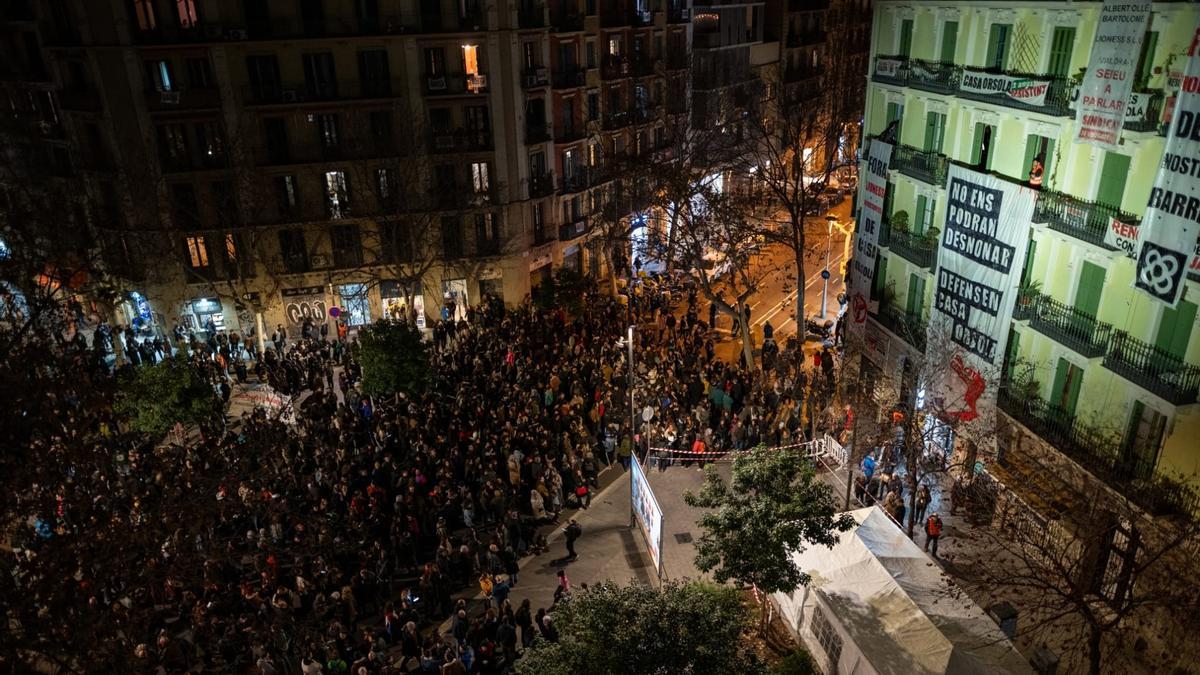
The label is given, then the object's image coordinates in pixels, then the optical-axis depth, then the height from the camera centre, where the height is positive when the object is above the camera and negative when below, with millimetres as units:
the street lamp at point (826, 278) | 37597 -12861
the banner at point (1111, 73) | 16375 -1911
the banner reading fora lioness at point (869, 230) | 25422 -7579
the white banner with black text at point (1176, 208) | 15500 -4255
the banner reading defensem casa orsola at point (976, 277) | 20484 -7387
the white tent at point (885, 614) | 14500 -11064
